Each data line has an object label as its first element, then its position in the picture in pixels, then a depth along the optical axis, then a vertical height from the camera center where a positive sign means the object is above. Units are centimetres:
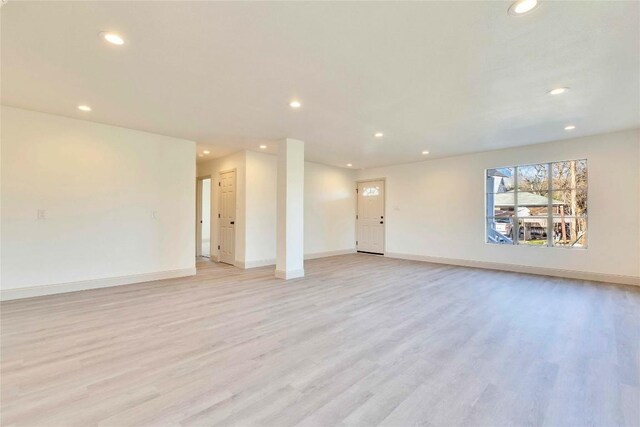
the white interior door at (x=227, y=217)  665 -17
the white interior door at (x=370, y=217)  853 -20
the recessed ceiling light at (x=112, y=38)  226 +141
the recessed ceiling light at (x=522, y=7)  190 +141
